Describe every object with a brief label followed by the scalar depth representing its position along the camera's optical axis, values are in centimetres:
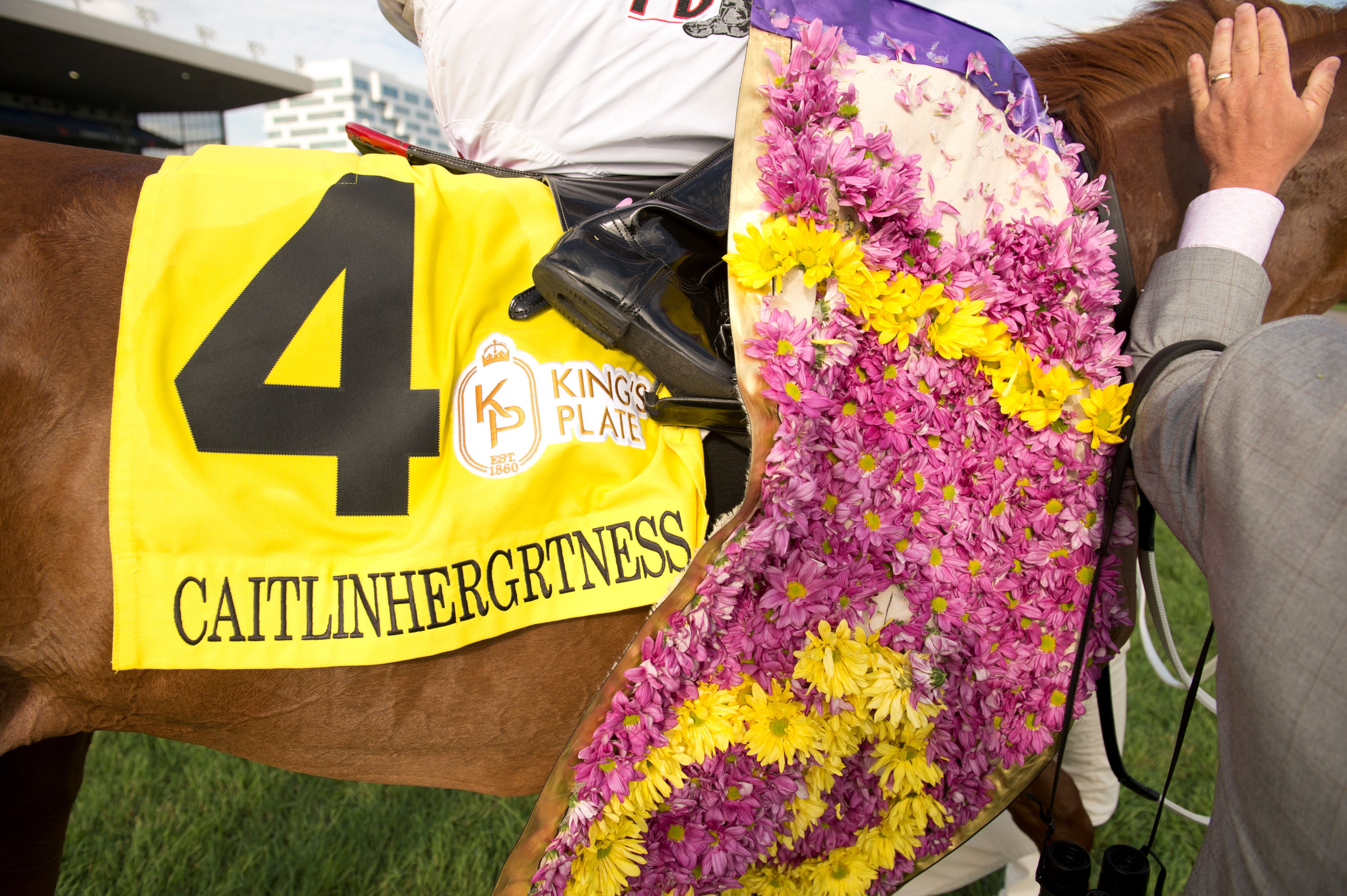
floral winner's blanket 104
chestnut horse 103
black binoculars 114
